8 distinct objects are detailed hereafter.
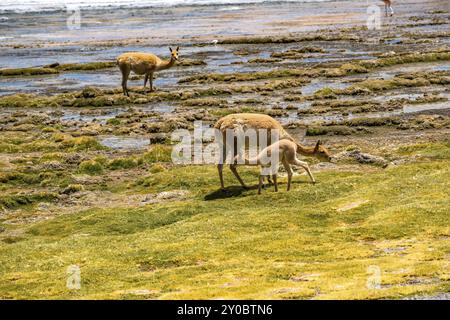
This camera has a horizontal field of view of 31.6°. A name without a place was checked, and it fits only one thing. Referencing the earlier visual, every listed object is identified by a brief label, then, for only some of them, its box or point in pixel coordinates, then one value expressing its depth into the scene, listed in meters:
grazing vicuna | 23.69
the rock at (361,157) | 28.19
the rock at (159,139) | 35.34
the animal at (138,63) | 48.62
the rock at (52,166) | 30.84
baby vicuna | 22.88
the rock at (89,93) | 49.16
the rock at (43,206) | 25.50
